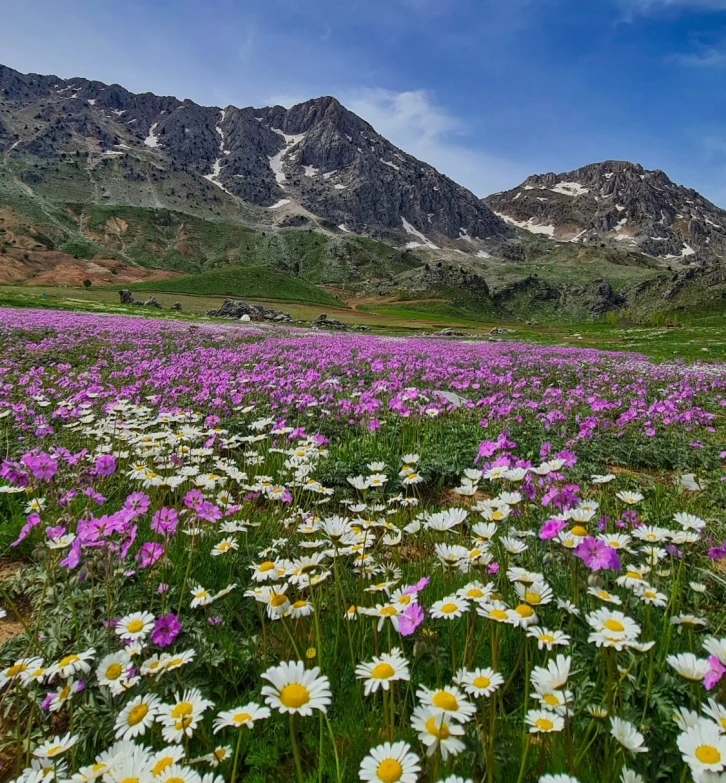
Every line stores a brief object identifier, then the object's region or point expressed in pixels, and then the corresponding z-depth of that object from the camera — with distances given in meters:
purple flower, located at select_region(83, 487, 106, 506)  2.98
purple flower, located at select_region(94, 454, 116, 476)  3.29
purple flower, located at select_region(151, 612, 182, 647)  2.26
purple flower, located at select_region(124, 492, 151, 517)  2.80
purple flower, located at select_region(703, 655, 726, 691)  1.47
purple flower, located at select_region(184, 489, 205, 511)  3.26
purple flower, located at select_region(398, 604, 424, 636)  1.75
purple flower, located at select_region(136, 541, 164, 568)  2.51
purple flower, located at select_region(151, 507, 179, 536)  2.85
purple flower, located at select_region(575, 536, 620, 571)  1.99
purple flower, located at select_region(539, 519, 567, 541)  2.30
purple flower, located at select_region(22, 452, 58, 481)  2.97
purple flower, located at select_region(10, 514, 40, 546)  2.89
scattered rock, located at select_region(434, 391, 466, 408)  9.36
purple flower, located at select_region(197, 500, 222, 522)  3.12
